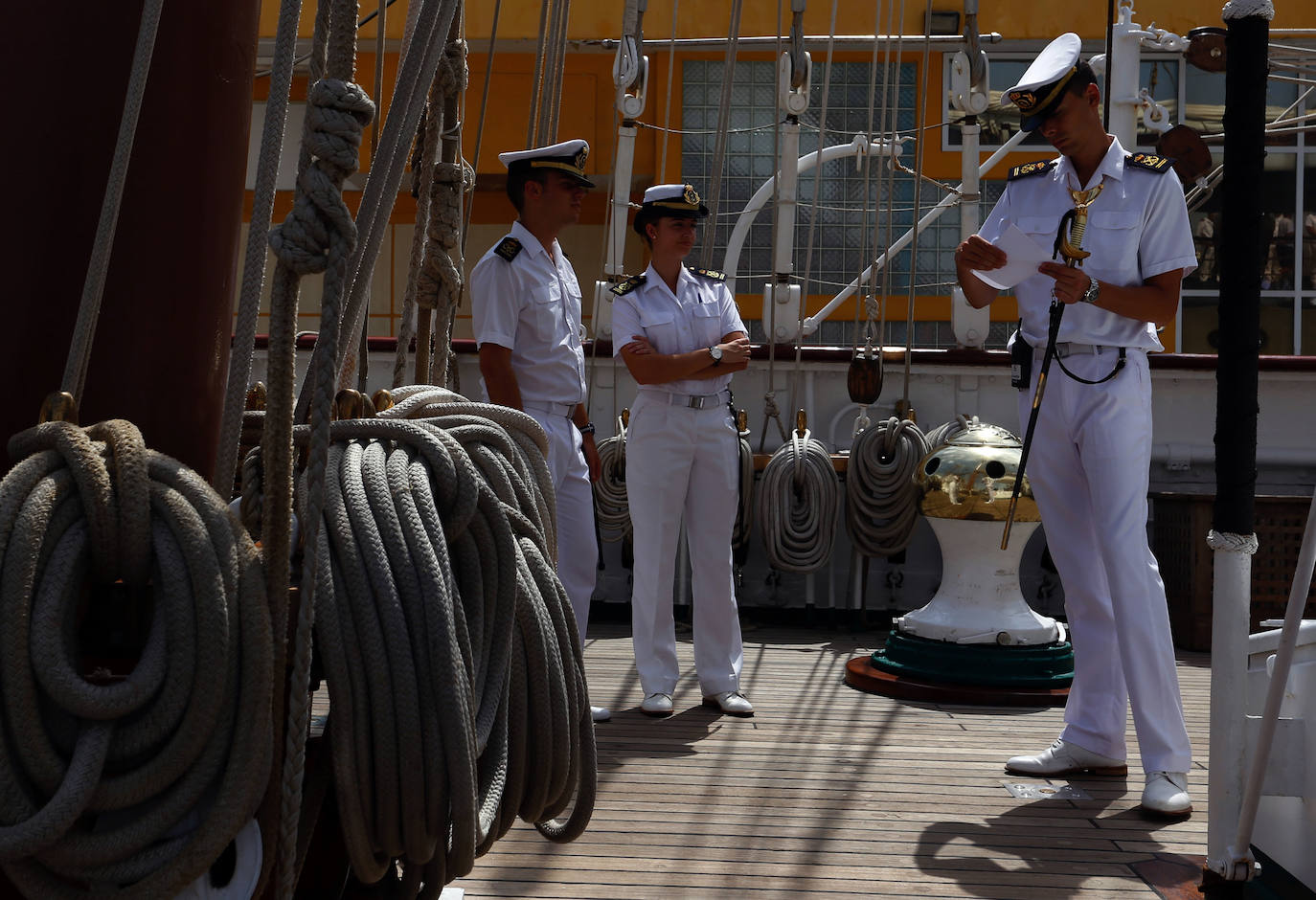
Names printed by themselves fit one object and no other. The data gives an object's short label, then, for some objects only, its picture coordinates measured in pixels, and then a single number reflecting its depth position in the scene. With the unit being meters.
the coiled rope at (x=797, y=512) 5.23
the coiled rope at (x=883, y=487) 5.25
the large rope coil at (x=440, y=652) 1.31
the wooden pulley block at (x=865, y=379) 5.48
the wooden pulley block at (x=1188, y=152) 5.52
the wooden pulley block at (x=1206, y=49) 5.26
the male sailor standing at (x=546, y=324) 3.53
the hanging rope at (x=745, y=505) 5.34
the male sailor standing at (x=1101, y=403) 2.84
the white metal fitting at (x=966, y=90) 5.66
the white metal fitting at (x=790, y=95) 5.57
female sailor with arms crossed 3.79
